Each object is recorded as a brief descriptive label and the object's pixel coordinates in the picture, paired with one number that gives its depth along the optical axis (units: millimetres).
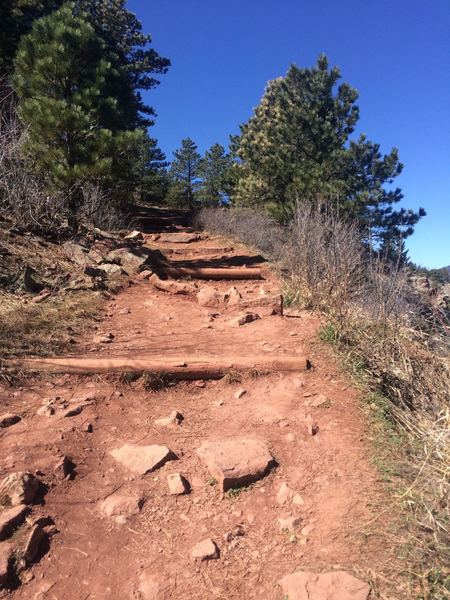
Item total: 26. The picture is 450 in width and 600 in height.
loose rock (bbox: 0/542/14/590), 1966
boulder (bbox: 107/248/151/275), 7996
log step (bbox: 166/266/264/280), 8688
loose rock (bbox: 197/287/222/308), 6473
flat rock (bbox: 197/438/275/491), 2668
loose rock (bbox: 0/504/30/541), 2155
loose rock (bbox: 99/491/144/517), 2432
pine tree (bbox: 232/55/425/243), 14352
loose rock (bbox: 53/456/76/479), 2607
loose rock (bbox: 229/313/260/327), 5293
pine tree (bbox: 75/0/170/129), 16906
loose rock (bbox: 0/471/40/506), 2326
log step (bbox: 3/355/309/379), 3666
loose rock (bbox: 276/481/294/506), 2560
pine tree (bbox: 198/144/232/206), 24141
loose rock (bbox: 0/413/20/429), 2955
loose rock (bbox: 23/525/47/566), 2082
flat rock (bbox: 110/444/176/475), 2762
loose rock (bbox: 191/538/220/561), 2195
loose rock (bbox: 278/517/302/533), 2355
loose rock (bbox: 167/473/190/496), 2605
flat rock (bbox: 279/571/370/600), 1895
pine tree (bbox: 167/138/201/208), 25334
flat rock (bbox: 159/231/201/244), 13320
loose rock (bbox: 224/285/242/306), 6289
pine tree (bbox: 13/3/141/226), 7668
